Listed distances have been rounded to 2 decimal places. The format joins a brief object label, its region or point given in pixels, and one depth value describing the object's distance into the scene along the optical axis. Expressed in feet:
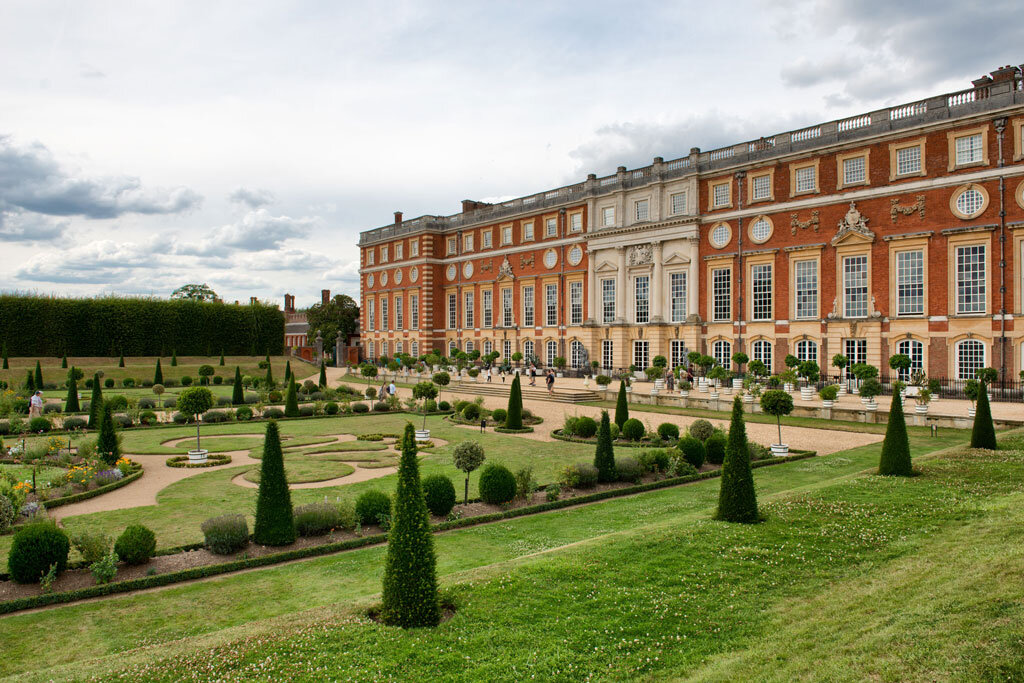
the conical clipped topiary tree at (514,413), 79.92
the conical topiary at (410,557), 22.24
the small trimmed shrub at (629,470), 49.70
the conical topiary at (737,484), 34.22
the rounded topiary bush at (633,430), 67.82
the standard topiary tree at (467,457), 43.88
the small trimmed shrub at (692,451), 54.70
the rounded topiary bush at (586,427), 72.13
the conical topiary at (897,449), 44.32
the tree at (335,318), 225.35
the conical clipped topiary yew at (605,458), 49.32
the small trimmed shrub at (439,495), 39.40
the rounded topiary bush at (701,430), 62.44
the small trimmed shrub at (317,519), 36.40
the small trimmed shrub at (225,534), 33.06
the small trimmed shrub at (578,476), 47.32
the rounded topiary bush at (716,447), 57.16
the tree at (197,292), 283.79
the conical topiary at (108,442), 52.73
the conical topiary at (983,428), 52.29
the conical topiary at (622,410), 69.81
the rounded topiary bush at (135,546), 31.14
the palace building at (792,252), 92.43
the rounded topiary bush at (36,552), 28.84
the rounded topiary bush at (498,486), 42.47
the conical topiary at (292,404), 96.07
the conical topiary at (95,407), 75.61
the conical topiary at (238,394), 107.96
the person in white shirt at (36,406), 83.91
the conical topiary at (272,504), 34.01
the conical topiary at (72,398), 91.13
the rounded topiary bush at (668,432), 66.08
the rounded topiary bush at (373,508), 38.19
